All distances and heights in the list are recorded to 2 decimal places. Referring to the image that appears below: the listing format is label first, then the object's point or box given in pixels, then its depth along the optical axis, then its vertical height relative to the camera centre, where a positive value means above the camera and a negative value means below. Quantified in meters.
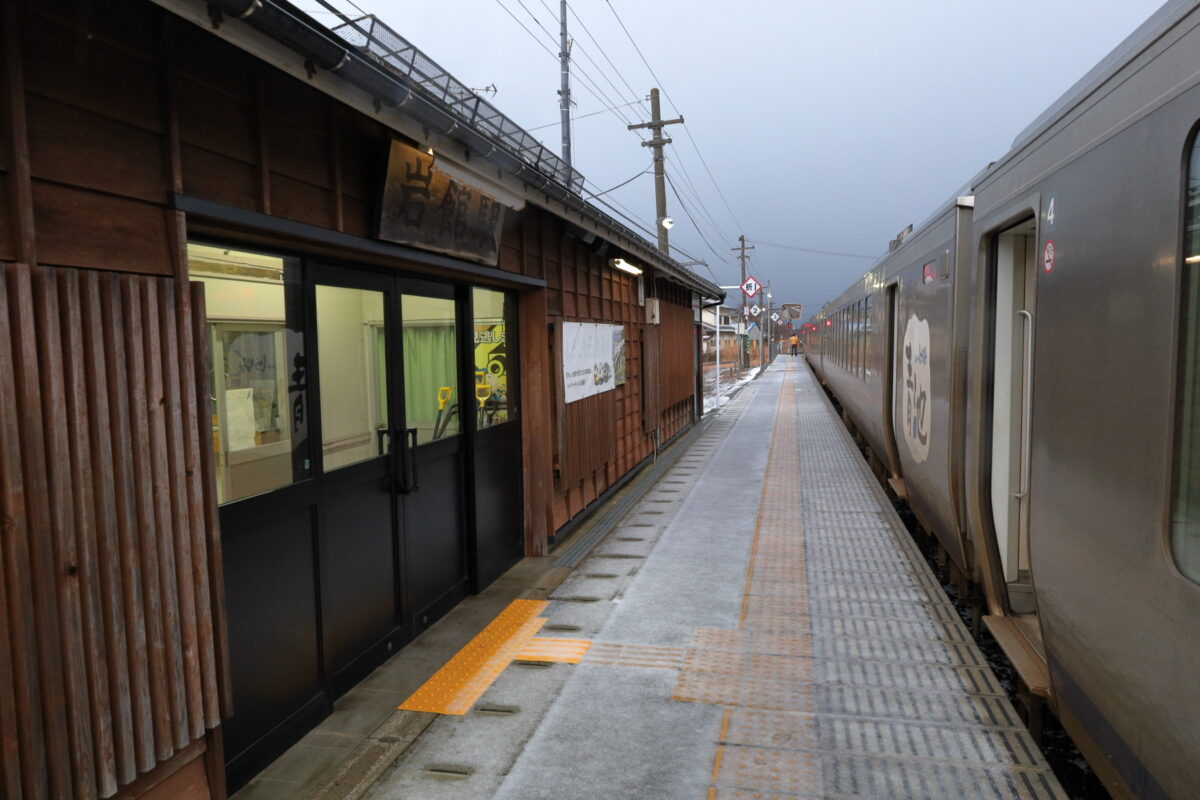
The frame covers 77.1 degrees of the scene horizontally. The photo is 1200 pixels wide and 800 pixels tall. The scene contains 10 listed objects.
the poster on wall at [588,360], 7.23 -0.14
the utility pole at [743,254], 47.89 +5.74
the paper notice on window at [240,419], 3.27 -0.29
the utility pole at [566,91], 11.44 +3.97
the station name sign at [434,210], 4.16 +0.85
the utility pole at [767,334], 63.08 +0.73
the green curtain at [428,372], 4.89 -0.16
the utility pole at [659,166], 16.81 +4.21
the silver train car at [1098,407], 2.10 -0.27
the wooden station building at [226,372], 2.23 -0.08
